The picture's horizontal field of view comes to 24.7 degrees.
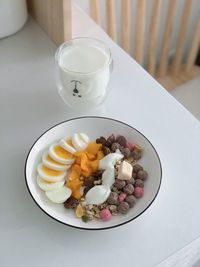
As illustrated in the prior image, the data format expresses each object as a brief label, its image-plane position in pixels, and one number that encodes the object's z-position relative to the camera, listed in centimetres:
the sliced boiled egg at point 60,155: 72
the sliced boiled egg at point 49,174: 71
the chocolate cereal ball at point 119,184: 69
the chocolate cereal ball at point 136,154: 74
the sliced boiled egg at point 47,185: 70
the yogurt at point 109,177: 69
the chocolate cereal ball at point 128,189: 69
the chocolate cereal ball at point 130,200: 68
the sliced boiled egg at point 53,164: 72
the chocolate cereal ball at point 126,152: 74
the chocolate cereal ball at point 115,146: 74
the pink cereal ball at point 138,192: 69
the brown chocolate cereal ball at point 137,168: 72
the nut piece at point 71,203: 69
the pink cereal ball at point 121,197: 69
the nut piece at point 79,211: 68
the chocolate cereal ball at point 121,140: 75
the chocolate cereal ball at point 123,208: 67
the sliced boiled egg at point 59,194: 69
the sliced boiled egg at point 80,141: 74
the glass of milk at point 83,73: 78
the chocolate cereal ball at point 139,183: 70
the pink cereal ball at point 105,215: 67
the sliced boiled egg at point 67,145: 73
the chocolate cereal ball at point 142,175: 71
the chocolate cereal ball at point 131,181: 70
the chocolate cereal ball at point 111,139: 75
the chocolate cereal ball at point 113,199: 68
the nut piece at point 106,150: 74
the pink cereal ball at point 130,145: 75
